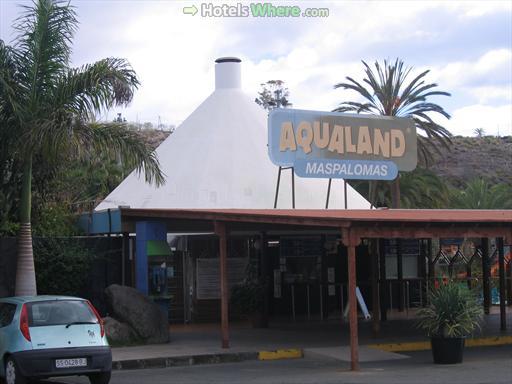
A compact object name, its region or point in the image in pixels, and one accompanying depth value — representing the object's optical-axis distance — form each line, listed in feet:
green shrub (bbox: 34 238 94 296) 65.10
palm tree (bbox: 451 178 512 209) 146.30
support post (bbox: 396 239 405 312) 80.94
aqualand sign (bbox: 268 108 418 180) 77.56
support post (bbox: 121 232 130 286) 70.18
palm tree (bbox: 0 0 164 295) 56.85
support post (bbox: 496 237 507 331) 69.21
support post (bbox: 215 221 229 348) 56.29
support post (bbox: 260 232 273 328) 71.97
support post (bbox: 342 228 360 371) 48.03
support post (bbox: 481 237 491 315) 75.12
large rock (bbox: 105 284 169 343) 59.16
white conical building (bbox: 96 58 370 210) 88.28
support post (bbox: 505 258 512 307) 97.77
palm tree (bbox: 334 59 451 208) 113.39
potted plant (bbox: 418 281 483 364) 49.90
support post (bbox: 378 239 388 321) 74.95
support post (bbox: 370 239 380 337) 63.62
